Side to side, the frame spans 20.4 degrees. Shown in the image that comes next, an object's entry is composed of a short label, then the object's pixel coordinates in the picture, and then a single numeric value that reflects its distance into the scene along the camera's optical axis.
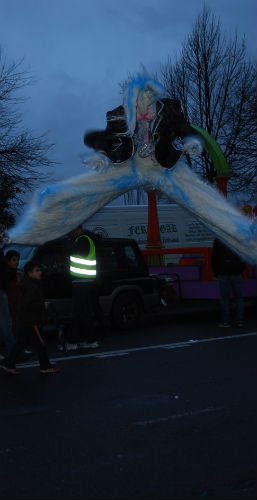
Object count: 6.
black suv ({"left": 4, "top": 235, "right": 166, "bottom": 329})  11.55
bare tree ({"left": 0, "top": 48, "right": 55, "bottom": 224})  19.09
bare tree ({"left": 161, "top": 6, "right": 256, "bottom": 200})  24.94
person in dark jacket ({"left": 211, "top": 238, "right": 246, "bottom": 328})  12.27
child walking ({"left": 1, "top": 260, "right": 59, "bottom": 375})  8.36
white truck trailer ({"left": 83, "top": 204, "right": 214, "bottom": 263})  21.58
